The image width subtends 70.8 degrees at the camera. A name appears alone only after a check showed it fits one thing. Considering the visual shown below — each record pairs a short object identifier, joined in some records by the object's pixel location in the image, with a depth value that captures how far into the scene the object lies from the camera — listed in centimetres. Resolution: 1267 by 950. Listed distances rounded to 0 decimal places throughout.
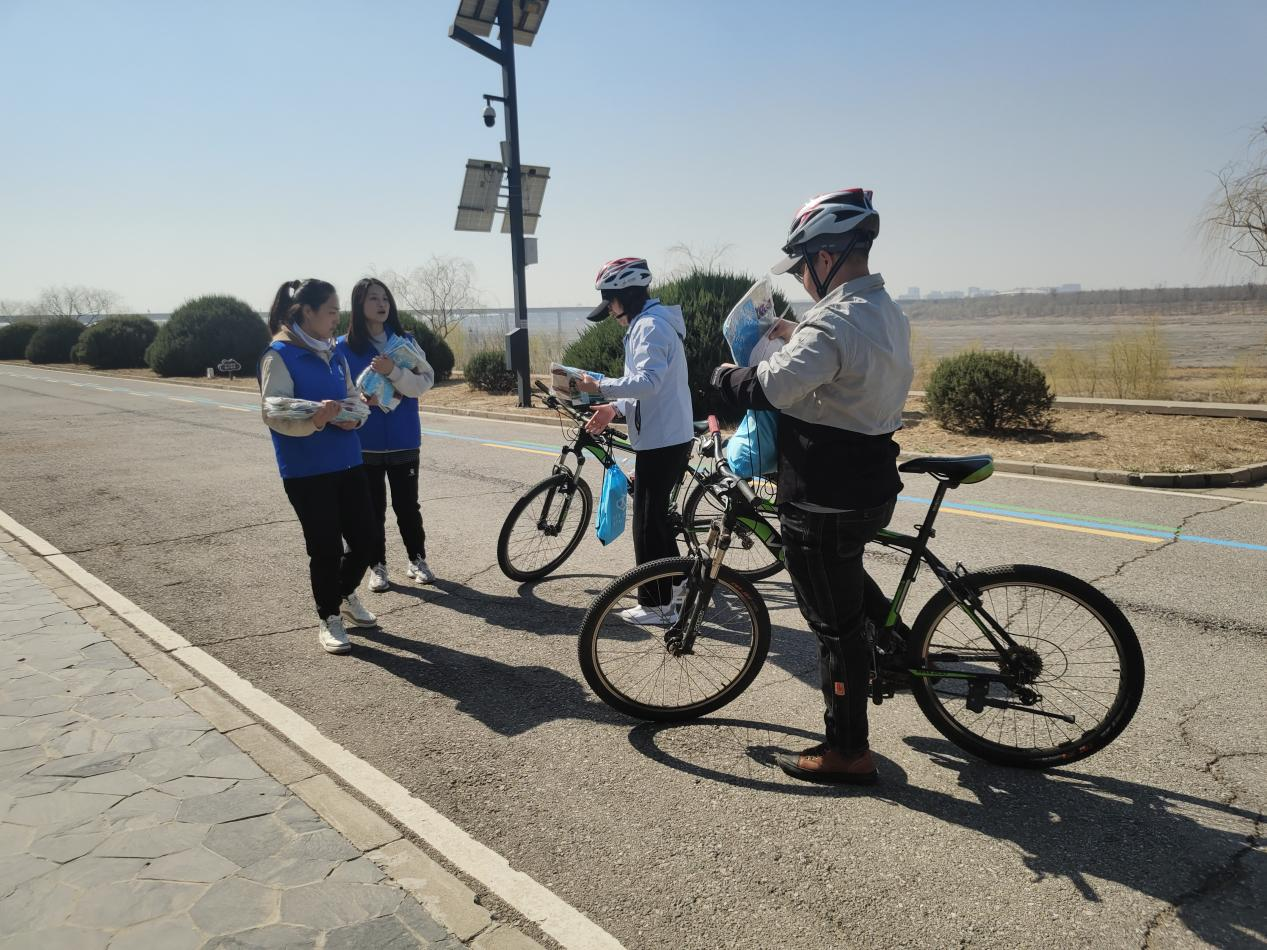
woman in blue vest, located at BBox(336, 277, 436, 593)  584
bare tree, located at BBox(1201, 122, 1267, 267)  1504
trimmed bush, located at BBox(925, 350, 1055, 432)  1259
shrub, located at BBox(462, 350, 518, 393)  2232
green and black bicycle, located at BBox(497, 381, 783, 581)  583
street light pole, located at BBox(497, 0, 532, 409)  1814
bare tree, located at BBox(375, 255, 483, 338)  3988
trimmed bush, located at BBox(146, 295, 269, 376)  3578
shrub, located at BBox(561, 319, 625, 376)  1656
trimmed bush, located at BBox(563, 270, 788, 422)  1572
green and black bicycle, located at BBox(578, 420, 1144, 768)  343
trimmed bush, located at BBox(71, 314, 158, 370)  4166
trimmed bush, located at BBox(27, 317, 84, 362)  4872
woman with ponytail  477
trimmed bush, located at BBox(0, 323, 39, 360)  5512
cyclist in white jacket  469
